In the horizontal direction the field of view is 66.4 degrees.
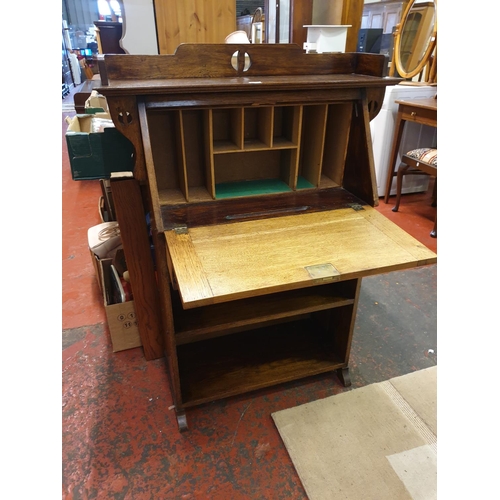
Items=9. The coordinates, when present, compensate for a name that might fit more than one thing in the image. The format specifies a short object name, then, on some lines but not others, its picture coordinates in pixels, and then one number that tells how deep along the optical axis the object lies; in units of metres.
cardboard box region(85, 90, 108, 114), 3.48
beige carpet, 1.41
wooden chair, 3.05
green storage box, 1.41
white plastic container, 2.55
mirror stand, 3.32
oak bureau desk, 1.21
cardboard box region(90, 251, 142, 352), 1.91
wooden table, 3.00
